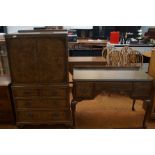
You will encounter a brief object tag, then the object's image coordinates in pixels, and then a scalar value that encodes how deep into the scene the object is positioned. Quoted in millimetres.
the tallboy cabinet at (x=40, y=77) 1876
